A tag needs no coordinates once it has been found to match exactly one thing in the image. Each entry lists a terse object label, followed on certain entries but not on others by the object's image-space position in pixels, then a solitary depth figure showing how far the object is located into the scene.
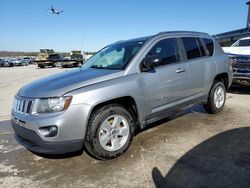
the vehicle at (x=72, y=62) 23.04
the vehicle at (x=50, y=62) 24.89
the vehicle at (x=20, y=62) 34.05
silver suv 2.46
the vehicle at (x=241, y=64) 5.89
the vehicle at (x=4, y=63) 32.74
